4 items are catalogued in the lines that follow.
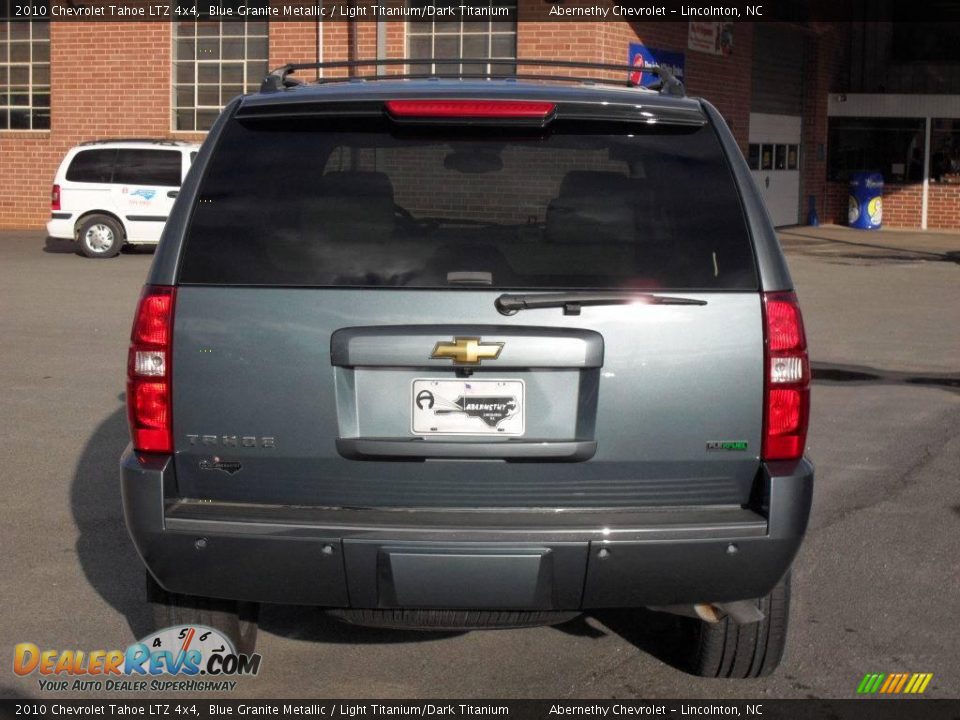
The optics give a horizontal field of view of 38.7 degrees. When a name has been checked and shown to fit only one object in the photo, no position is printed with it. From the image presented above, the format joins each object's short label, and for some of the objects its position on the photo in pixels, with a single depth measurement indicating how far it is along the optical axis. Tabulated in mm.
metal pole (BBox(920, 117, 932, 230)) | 32625
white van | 20953
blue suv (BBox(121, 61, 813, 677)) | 3666
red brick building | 24438
